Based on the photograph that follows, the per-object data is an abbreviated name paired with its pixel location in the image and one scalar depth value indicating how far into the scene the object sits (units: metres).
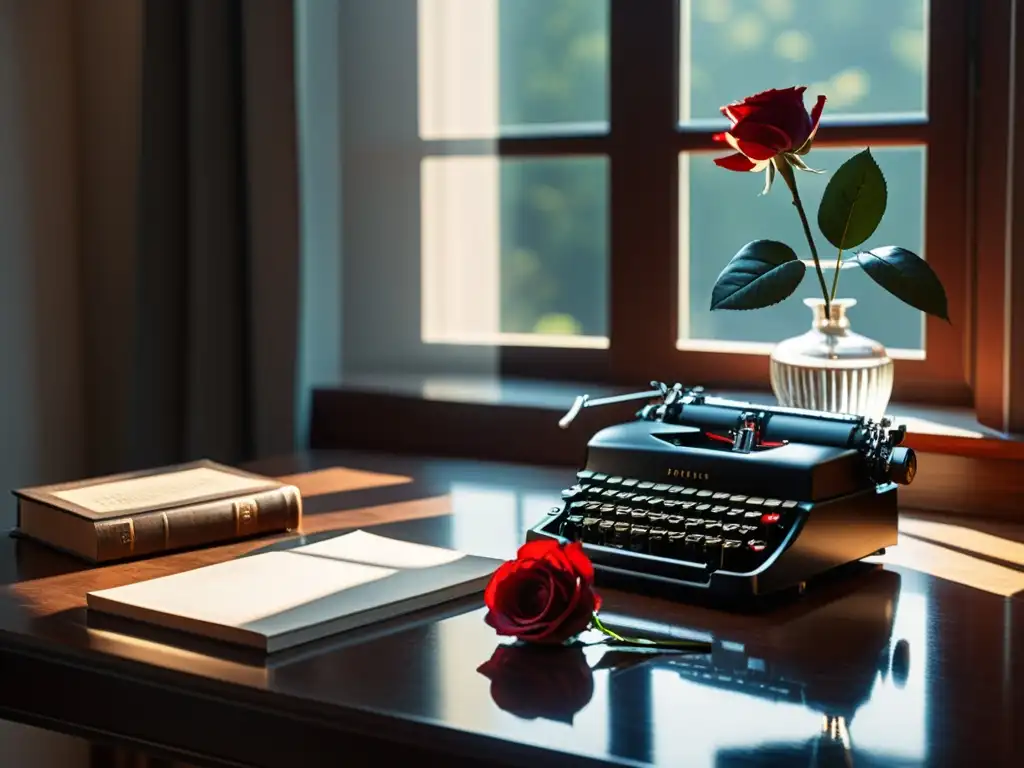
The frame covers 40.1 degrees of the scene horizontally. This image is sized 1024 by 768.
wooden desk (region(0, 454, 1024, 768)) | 0.94
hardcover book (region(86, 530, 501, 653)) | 1.15
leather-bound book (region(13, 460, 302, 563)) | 1.42
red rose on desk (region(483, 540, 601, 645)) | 1.12
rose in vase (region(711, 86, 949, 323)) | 1.51
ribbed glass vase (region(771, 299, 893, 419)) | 1.63
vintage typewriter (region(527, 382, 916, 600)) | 1.28
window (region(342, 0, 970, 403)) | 2.03
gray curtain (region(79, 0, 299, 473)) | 2.20
